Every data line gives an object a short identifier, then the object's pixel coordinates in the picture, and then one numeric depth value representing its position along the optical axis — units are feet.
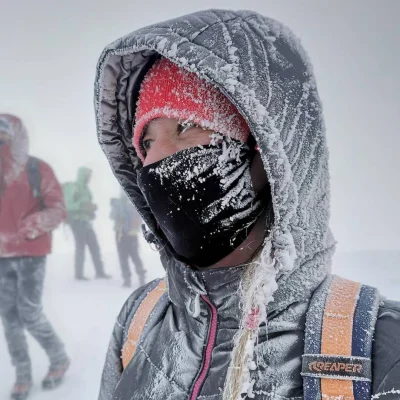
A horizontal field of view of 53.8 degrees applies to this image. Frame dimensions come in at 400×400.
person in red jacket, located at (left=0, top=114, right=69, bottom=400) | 9.38
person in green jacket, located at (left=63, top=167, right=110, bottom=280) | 19.92
